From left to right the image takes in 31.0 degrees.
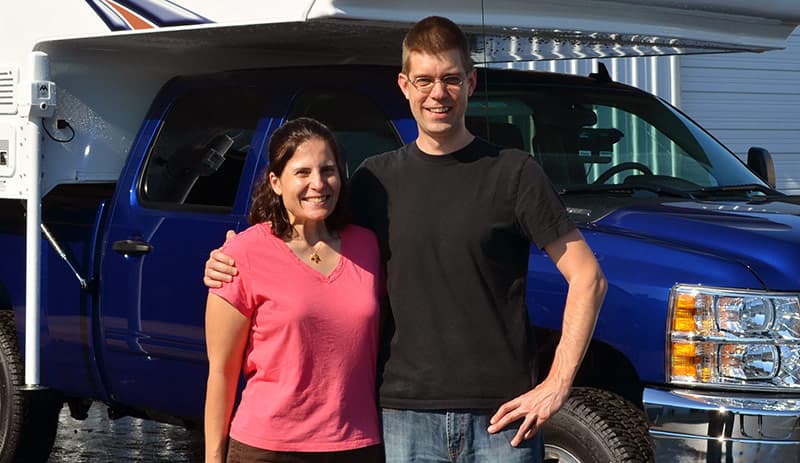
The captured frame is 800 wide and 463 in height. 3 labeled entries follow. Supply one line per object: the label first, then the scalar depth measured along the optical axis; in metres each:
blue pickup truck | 4.28
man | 3.33
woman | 3.50
